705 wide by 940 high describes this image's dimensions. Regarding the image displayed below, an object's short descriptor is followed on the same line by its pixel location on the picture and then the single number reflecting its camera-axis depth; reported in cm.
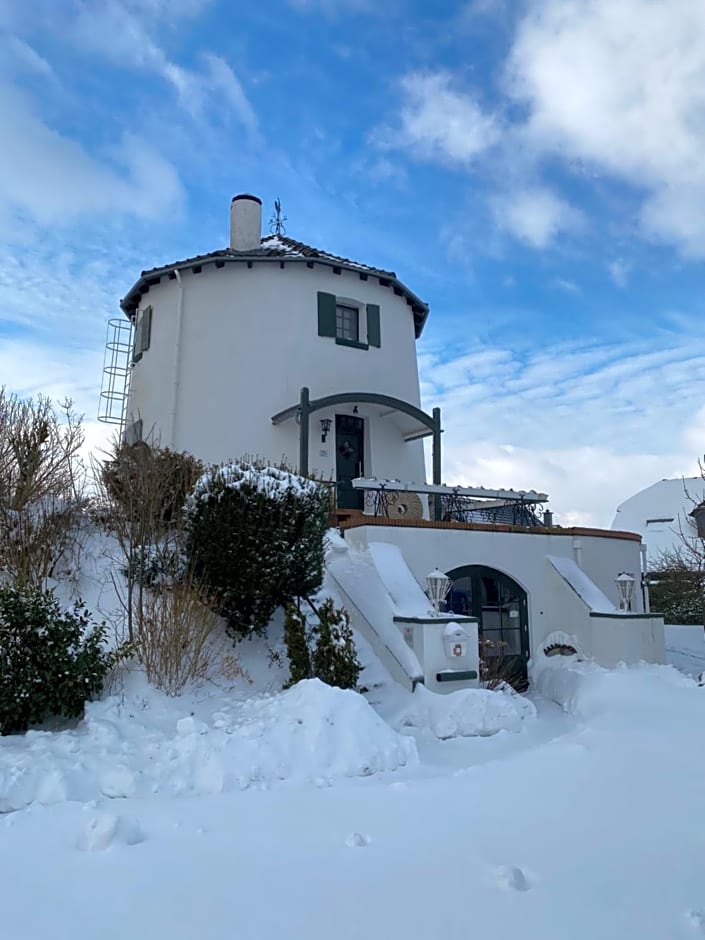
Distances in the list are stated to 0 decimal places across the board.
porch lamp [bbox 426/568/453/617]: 955
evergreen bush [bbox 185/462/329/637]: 795
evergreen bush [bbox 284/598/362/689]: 757
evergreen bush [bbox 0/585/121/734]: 600
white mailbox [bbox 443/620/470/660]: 850
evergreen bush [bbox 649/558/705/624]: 1919
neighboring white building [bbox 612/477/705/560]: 2900
